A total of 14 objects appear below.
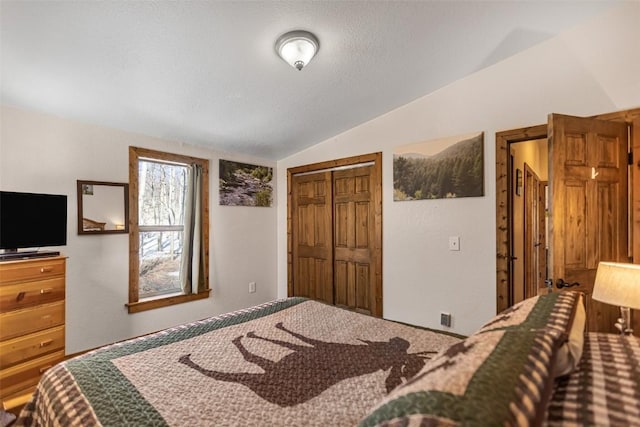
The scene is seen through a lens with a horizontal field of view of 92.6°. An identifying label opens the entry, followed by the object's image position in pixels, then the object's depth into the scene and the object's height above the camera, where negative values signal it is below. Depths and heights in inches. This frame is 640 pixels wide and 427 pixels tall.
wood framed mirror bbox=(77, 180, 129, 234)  112.1 +3.9
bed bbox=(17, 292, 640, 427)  25.0 -24.4
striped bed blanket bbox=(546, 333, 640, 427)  26.8 -17.5
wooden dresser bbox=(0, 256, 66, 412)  82.0 -29.9
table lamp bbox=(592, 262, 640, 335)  61.1 -14.7
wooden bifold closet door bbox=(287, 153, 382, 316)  142.7 -7.8
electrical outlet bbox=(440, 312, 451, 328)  117.9 -39.7
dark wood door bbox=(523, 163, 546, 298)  152.4 -9.6
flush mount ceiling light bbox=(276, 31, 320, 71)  79.9 +45.5
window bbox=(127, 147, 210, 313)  126.4 -5.2
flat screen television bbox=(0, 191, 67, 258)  87.7 -0.8
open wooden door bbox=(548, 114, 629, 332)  79.9 +3.9
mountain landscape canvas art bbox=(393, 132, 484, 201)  112.4 +19.2
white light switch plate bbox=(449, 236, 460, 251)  116.4 -10.0
